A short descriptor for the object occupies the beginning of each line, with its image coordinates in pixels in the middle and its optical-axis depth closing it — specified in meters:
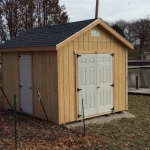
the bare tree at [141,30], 59.78
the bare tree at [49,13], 23.22
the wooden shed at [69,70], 7.27
